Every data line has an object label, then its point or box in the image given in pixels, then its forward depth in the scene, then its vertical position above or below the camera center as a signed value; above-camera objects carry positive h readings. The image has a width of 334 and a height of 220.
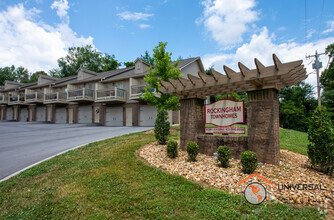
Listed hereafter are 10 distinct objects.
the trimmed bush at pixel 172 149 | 5.94 -1.22
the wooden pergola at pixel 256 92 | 4.81 +0.69
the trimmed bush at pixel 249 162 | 4.55 -1.26
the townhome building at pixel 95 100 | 19.20 +1.73
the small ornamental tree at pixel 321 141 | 4.61 -0.72
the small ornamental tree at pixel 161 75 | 10.87 +2.41
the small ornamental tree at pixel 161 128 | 7.74 -0.66
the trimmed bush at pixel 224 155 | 4.99 -1.21
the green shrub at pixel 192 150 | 5.55 -1.18
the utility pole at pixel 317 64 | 16.44 +4.78
